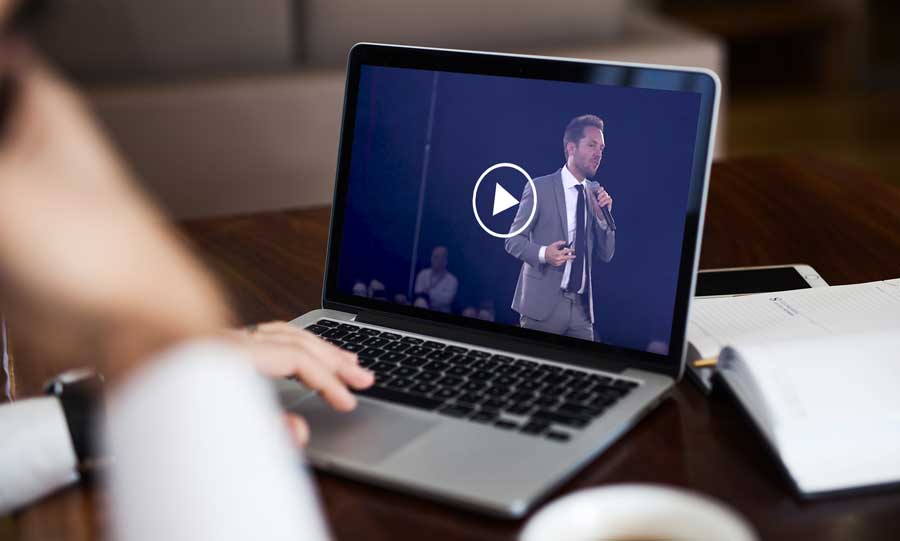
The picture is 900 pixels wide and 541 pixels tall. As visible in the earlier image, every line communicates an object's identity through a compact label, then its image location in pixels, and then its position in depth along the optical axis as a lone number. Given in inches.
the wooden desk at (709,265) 23.3
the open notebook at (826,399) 24.2
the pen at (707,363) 29.9
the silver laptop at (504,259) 26.6
